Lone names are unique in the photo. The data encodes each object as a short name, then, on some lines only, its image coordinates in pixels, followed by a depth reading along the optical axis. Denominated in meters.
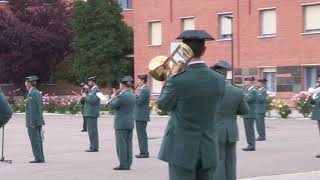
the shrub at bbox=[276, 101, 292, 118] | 34.22
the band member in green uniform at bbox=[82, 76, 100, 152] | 17.98
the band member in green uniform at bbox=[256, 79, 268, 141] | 20.56
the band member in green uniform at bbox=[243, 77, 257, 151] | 18.08
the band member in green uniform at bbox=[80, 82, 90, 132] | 19.86
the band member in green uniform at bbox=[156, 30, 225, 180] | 6.64
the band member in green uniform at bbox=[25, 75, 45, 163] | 15.59
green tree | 56.69
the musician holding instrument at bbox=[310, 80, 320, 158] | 15.56
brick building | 44.16
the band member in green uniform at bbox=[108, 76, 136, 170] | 14.15
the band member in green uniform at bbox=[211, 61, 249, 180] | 10.05
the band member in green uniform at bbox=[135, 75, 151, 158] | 16.64
